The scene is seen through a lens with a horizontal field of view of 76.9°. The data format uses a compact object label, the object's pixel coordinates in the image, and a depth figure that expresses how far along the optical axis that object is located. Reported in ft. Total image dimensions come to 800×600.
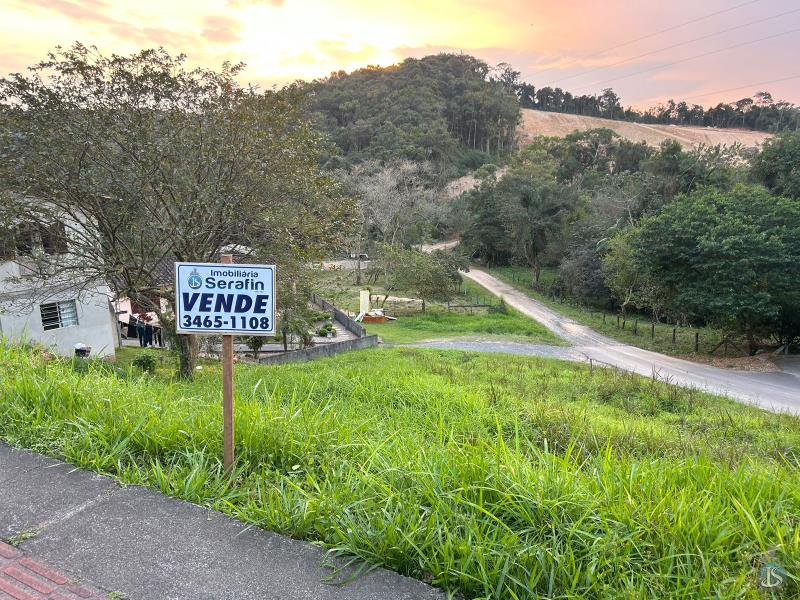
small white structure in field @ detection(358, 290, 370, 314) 92.99
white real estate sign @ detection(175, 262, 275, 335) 9.07
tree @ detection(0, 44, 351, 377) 29.43
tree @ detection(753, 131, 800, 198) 86.17
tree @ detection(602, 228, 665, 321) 77.92
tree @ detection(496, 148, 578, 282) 131.23
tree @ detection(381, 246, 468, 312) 97.09
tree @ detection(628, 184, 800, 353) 58.59
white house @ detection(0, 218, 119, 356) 34.37
